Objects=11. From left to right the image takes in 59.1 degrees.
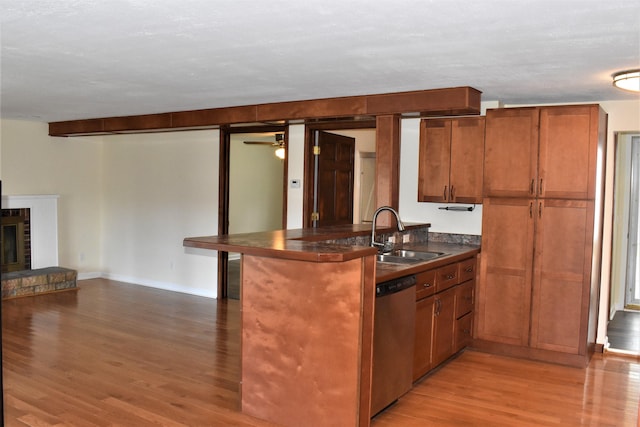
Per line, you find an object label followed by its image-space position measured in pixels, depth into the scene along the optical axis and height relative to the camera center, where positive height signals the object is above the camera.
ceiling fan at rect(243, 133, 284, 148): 7.40 +0.56
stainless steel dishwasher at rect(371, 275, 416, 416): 3.25 -0.94
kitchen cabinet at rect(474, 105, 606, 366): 4.41 -0.41
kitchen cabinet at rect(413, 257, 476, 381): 3.86 -0.95
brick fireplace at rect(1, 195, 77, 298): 6.80 -0.87
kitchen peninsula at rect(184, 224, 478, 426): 3.02 -0.81
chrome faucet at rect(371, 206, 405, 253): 4.02 -0.46
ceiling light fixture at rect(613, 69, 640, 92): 3.63 +0.72
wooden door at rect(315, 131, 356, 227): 6.27 +0.05
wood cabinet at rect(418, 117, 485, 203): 4.90 +0.23
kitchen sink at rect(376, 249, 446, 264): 4.16 -0.56
